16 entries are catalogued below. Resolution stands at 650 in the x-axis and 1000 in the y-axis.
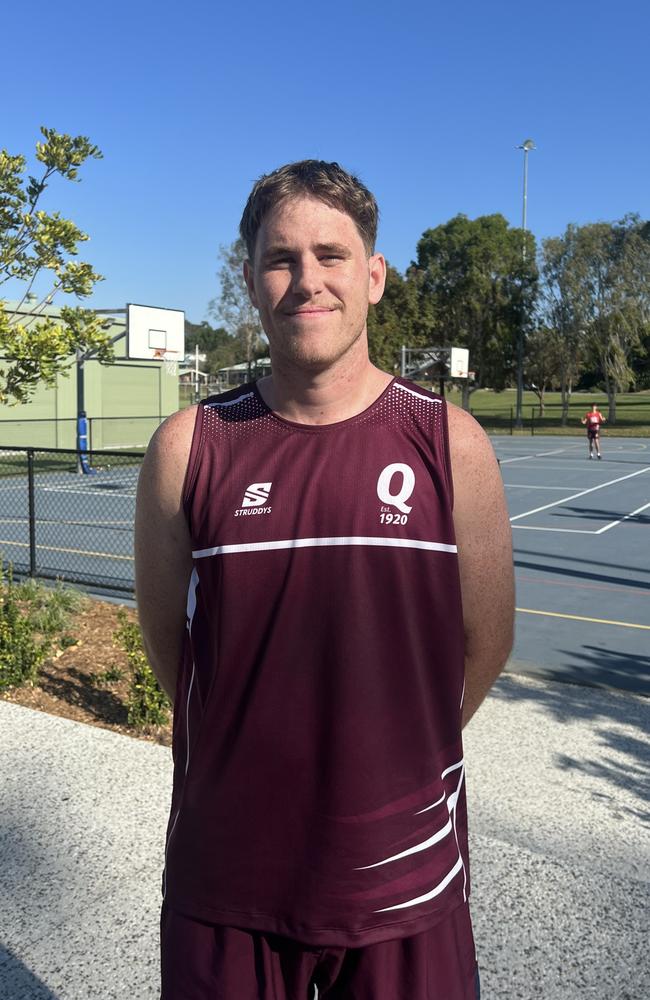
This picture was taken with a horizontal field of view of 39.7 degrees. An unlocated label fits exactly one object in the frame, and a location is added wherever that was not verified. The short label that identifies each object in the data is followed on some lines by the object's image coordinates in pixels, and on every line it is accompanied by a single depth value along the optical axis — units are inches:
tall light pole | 1932.8
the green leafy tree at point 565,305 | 1891.0
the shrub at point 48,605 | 273.1
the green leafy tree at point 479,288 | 2052.2
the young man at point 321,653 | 63.9
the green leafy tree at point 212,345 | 2842.0
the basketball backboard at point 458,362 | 1781.5
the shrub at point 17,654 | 226.1
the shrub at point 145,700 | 199.3
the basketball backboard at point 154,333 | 1013.8
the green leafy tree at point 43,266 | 267.7
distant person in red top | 1146.0
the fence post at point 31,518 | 387.9
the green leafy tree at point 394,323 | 2023.9
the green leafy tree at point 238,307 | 2253.9
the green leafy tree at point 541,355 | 1977.7
